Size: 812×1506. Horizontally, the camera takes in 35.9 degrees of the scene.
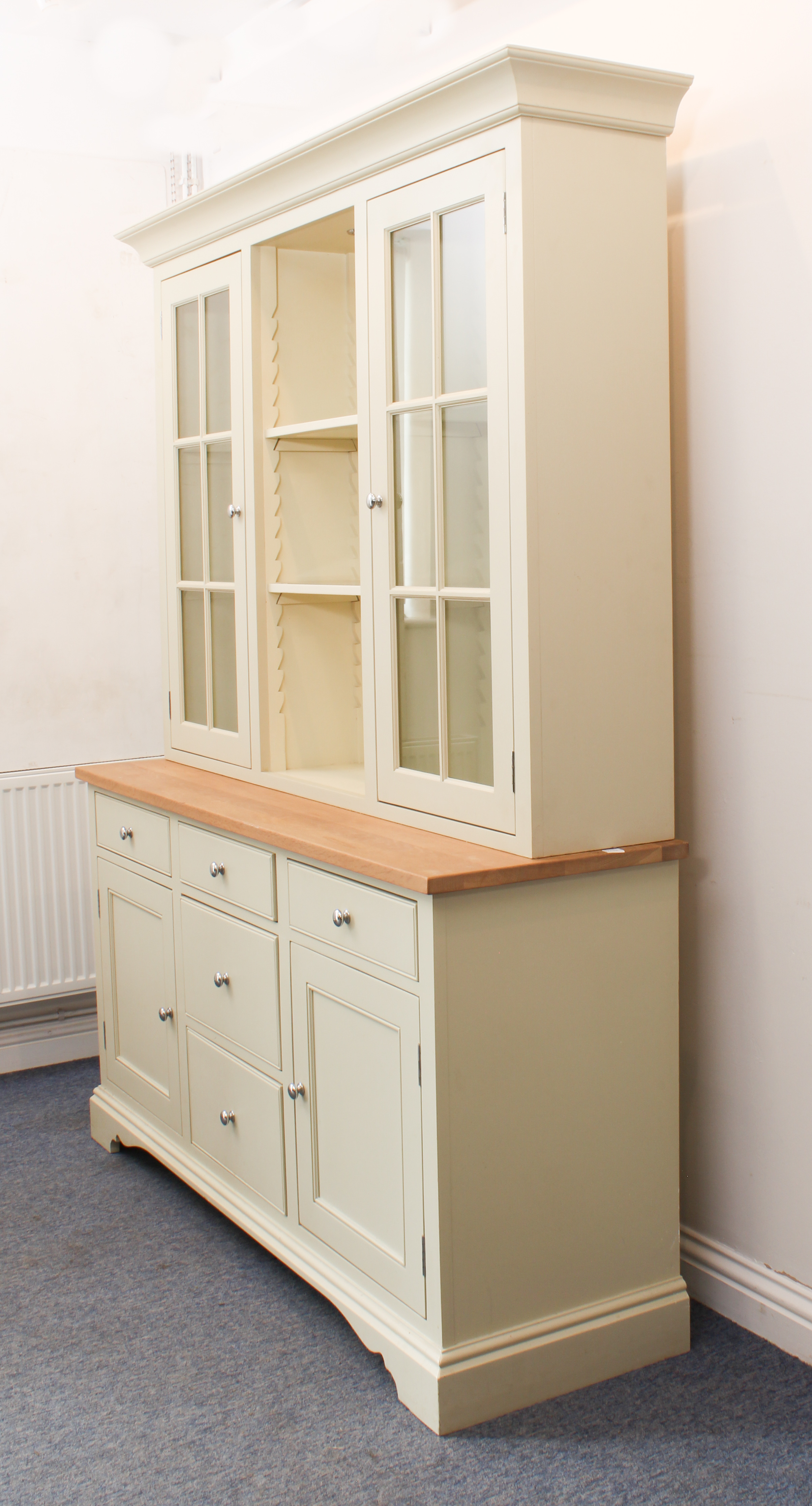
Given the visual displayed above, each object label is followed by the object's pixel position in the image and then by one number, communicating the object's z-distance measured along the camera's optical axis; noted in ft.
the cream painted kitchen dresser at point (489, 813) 6.29
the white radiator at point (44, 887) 11.53
